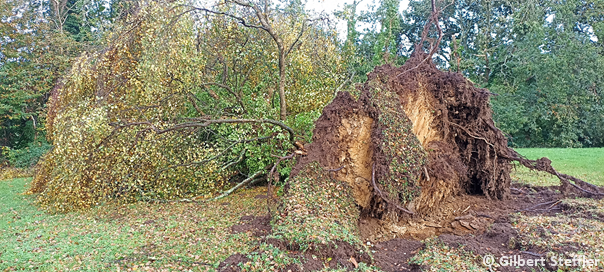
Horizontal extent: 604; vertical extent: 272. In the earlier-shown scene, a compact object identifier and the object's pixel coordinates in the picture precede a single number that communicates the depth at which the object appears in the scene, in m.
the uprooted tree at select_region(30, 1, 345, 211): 8.03
